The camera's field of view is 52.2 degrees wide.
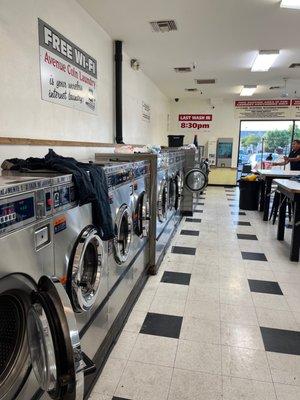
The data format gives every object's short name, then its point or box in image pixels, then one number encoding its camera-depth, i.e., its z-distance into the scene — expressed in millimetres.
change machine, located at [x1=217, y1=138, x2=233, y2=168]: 10109
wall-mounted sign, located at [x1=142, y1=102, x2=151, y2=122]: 6522
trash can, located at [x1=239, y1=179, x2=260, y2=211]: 6625
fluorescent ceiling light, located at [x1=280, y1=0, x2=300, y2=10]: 3246
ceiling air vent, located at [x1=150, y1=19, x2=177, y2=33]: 3904
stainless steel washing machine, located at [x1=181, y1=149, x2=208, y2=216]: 6039
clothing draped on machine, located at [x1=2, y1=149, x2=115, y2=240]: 1542
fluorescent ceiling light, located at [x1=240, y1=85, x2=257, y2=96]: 7816
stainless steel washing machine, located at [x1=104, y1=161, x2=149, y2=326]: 2125
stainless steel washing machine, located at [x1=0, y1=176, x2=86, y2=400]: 971
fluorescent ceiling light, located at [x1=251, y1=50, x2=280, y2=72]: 5039
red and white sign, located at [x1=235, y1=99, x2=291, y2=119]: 9586
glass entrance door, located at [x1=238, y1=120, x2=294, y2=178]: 10062
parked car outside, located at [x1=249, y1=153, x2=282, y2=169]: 10161
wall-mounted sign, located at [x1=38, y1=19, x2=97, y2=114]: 2777
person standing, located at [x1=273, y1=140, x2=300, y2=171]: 6949
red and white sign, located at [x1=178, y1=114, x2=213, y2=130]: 10195
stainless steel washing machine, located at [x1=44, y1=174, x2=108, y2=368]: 1383
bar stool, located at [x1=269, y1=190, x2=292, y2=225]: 5402
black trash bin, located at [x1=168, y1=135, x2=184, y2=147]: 7219
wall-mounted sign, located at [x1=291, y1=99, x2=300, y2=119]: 9516
